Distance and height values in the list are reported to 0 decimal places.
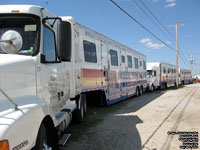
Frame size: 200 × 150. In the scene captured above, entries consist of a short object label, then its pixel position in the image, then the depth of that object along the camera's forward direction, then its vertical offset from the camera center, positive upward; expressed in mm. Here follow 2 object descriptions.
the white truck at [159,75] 22828 +437
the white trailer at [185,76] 39969 +409
